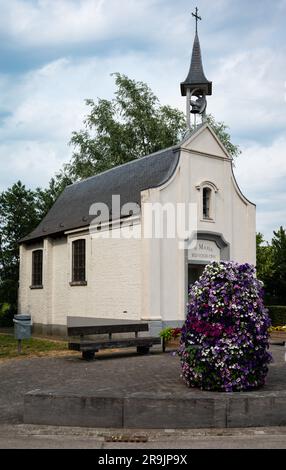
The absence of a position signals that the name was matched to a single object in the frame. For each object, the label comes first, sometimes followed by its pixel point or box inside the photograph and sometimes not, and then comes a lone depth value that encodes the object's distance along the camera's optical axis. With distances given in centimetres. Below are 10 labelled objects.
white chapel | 1827
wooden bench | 1320
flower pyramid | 780
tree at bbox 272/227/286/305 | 3678
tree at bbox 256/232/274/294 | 3472
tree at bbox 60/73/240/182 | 3628
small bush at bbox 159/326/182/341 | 1505
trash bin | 1444
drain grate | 627
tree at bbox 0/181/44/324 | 3081
